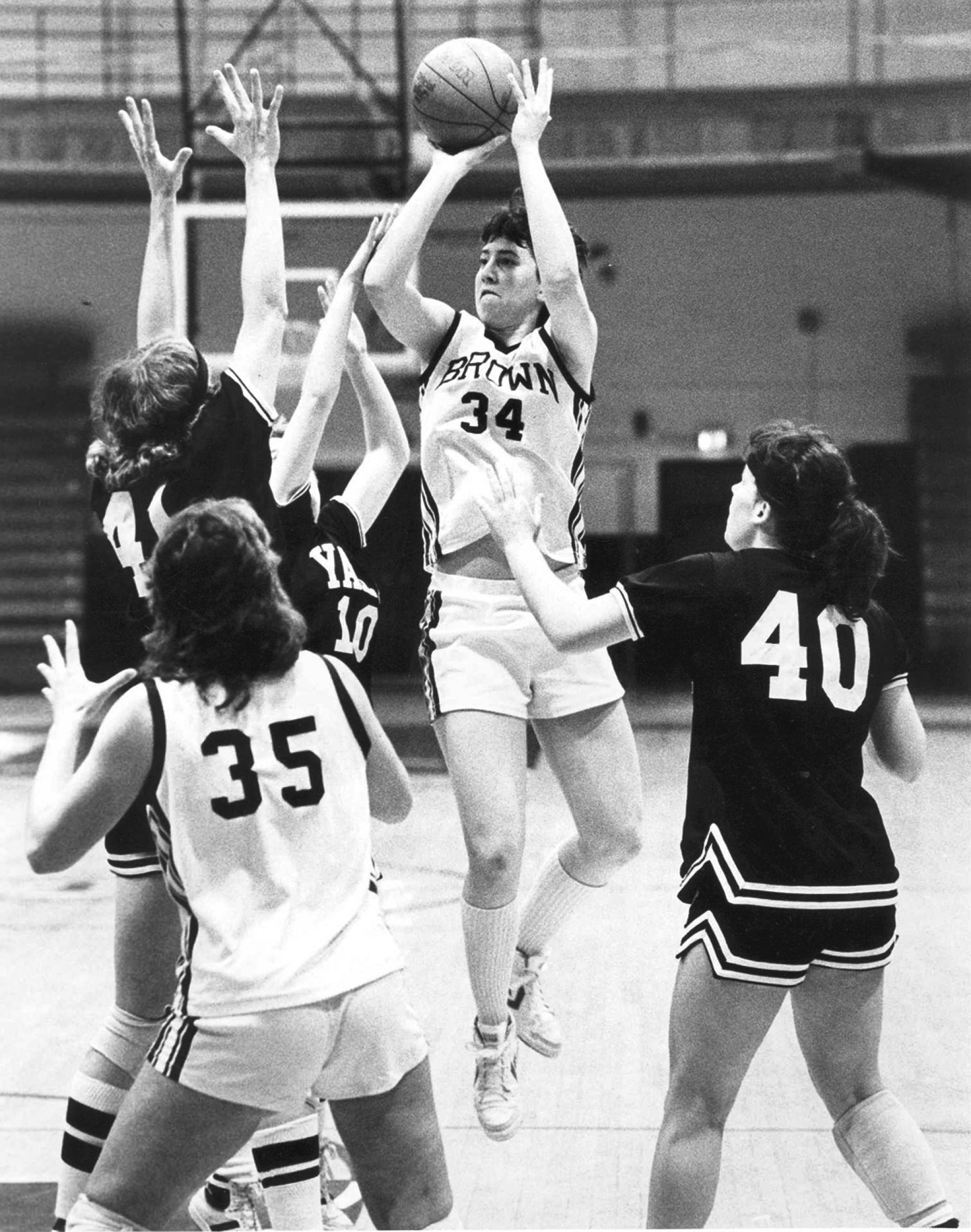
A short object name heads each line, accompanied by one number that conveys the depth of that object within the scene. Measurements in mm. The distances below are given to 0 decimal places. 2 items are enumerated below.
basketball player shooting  7141
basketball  7406
